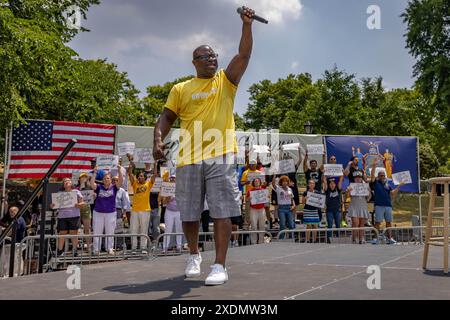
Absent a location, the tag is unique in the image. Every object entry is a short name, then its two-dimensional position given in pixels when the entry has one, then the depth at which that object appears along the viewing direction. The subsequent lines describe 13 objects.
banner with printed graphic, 13.63
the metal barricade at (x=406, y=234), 9.73
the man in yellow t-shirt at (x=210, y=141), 3.80
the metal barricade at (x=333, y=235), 9.46
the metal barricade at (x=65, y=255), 6.76
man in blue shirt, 10.85
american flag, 11.30
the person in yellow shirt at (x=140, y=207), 9.55
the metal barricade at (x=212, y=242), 7.86
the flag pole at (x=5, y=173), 10.65
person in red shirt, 10.38
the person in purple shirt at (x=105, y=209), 9.07
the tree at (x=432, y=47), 20.20
